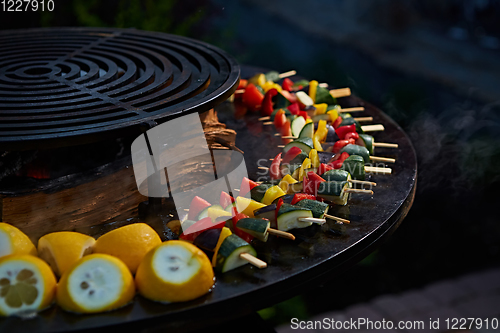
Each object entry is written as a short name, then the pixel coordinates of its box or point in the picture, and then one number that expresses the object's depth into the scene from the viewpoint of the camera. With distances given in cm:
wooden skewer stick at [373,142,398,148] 253
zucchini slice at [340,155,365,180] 217
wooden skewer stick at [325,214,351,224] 182
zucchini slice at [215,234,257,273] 157
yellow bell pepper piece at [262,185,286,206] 197
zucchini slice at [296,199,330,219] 183
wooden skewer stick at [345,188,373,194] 196
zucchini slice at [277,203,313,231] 177
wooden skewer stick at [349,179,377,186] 206
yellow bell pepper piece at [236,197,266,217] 188
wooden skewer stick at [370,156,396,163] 237
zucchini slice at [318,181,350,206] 194
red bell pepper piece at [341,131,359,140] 254
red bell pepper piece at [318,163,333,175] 216
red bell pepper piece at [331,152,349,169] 222
